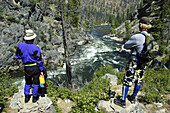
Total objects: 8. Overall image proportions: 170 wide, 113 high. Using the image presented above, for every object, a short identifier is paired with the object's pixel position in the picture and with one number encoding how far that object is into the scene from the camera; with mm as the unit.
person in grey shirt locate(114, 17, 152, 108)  2805
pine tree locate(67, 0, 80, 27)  5887
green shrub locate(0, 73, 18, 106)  4945
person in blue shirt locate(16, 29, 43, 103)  3196
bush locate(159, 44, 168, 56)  17048
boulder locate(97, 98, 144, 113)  3254
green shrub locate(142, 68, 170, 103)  4359
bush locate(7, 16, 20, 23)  14836
